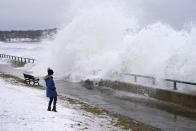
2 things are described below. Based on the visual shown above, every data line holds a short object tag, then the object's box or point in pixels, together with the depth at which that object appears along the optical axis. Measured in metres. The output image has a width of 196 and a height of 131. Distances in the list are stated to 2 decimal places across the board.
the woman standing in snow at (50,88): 9.75
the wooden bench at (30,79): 18.70
